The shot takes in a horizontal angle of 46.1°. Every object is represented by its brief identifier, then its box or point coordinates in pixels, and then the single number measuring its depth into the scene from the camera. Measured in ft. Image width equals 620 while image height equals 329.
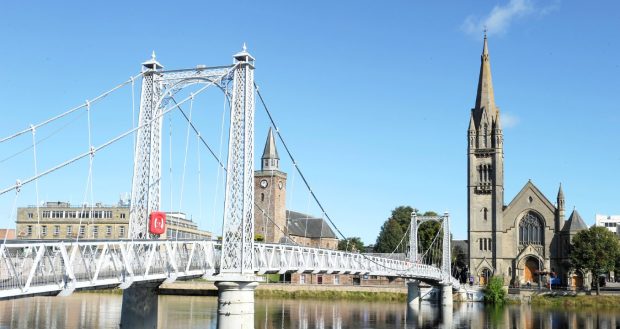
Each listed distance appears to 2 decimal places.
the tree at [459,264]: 370.57
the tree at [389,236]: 398.01
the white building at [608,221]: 618.85
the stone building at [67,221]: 342.85
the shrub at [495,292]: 283.59
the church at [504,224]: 323.78
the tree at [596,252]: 279.08
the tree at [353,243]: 436.60
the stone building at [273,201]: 368.46
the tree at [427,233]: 357.00
